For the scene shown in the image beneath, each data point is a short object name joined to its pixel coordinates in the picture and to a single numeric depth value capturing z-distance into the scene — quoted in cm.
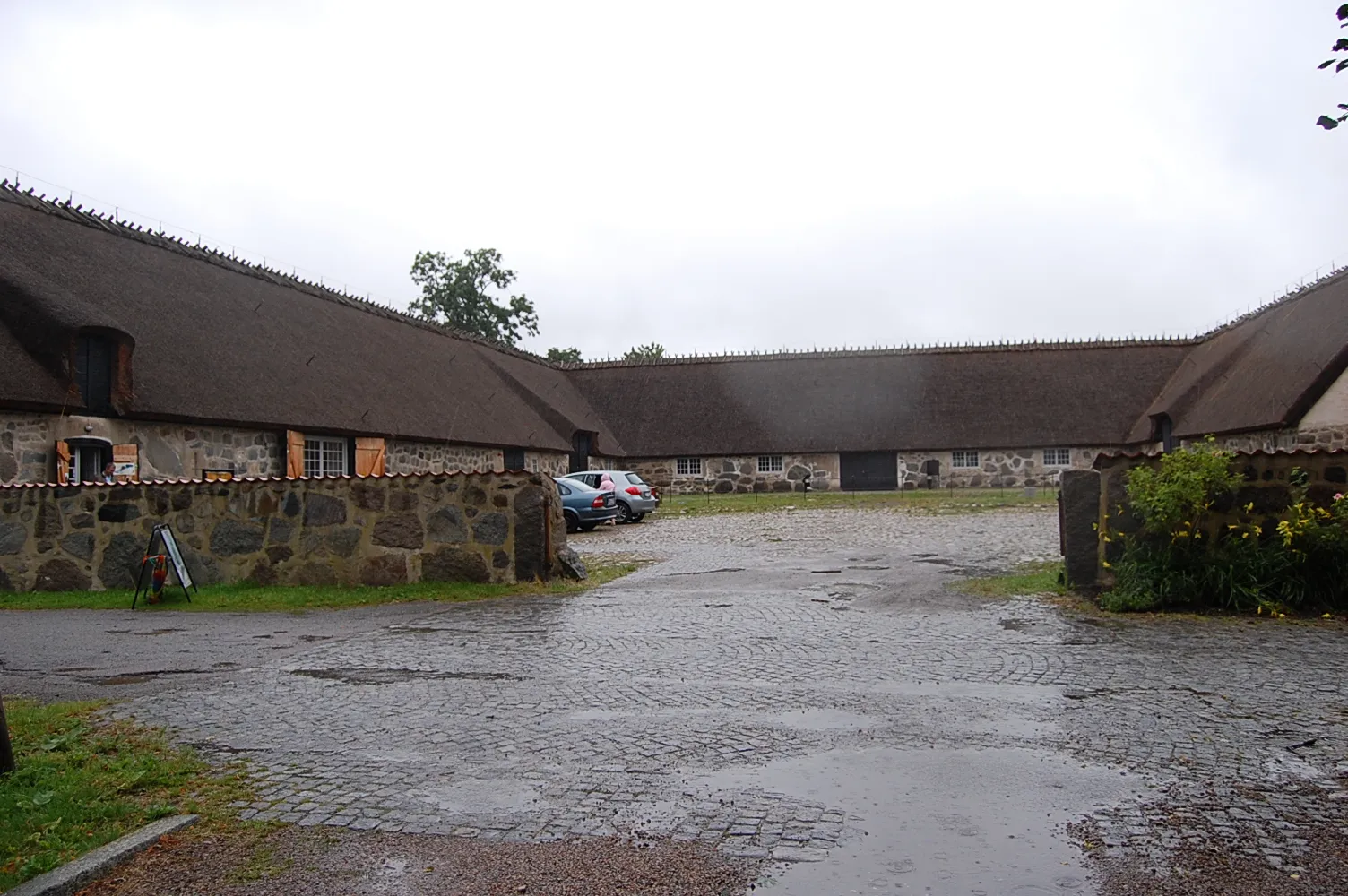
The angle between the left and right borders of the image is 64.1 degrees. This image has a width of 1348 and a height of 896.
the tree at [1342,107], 444
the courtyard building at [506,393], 1886
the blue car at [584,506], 2498
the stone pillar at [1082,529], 1123
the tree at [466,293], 6606
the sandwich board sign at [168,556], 1254
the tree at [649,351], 8512
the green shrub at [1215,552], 1013
